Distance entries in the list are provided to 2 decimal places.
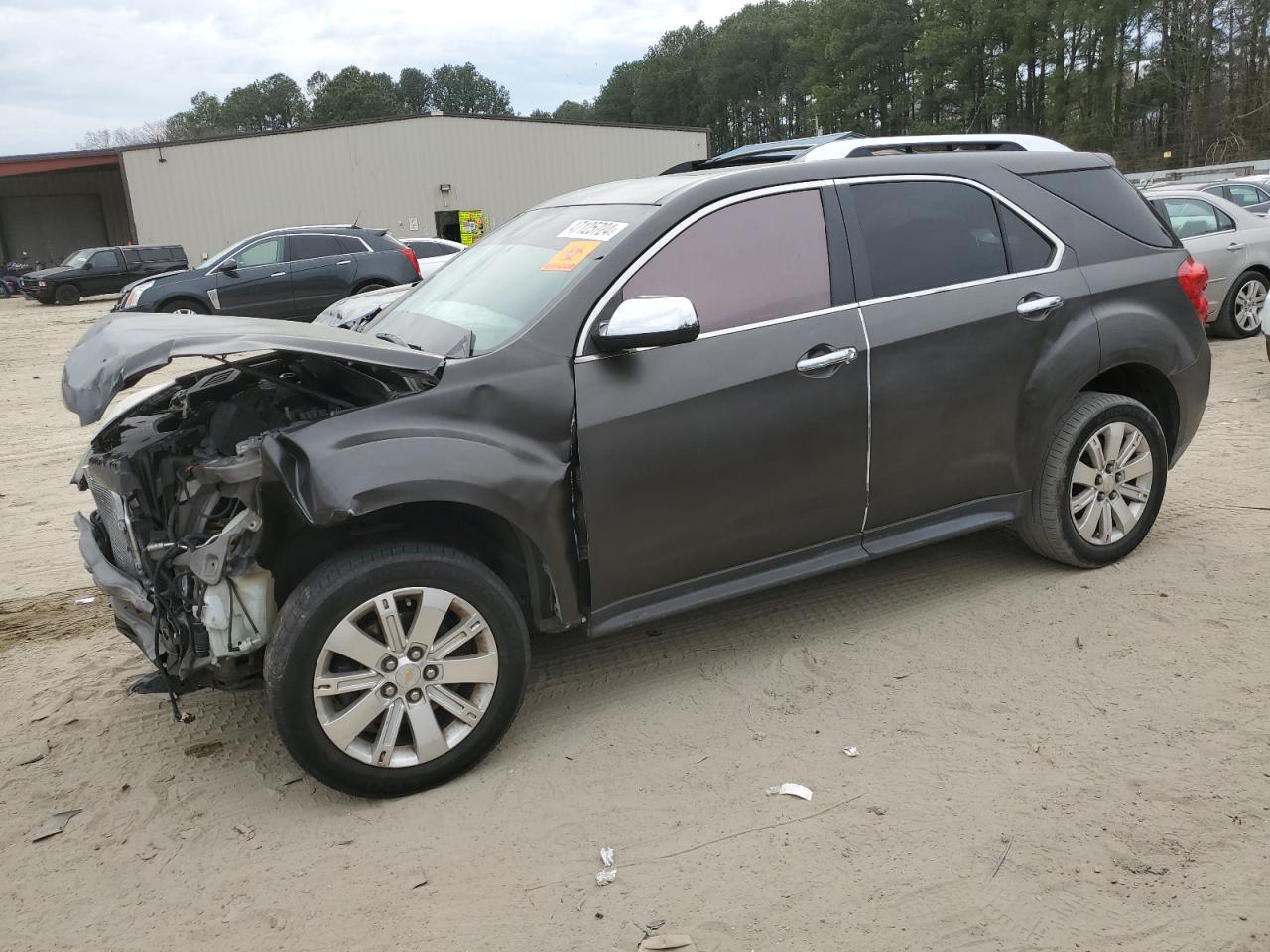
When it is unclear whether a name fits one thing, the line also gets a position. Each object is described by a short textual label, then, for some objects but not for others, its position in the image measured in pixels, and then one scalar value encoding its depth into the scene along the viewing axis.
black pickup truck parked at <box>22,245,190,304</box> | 26.14
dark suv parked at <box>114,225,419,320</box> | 15.38
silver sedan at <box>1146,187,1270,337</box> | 10.32
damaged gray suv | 3.08
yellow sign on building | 34.12
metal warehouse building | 30.20
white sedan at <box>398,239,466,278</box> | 19.78
